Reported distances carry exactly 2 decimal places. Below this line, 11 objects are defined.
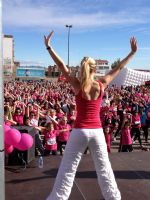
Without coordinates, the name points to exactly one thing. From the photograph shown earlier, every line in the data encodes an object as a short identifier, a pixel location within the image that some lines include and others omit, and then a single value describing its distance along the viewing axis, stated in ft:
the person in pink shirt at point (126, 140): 30.66
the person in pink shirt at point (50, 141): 27.22
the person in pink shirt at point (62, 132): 29.14
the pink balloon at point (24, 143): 18.64
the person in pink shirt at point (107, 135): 28.81
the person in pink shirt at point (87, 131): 11.73
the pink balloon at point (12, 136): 17.87
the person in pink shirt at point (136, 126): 38.49
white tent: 111.64
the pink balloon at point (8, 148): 18.49
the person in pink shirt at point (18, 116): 34.06
